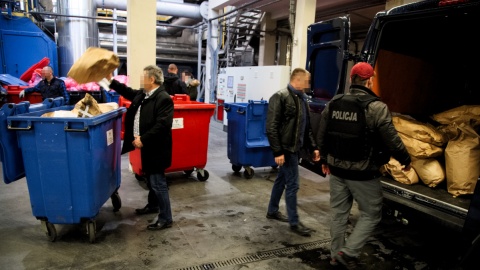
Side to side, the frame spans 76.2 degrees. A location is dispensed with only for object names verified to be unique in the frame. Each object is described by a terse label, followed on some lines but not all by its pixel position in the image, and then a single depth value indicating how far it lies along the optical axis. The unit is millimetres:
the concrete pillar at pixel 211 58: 10938
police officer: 2246
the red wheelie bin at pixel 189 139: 4465
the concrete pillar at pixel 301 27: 6582
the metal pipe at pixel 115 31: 11045
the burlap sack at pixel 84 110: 2828
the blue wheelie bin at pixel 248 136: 4906
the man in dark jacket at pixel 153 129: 2961
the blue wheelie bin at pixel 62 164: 2592
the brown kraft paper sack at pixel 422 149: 2992
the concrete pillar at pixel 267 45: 11359
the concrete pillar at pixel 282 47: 11883
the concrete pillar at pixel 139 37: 4645
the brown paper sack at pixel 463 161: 2648
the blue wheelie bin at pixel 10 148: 2580
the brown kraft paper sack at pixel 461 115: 3051
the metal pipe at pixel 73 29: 9586
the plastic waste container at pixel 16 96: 6711
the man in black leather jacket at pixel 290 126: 3047
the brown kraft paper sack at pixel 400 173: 3076
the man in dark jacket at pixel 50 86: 5805
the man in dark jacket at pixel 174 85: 6125
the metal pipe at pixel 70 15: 9335
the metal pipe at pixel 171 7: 10594
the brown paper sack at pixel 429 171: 2955
